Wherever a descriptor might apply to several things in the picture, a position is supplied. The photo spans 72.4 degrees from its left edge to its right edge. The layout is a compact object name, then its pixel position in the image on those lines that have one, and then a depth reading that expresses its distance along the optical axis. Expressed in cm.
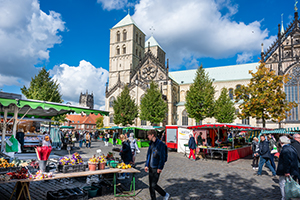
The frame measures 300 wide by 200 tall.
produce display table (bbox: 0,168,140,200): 480
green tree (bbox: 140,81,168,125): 3522
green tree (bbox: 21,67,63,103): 2870
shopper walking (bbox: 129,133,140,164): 1058
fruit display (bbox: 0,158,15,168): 558
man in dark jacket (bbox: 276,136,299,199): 509
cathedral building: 3819
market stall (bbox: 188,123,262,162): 1380
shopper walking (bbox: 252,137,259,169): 1095
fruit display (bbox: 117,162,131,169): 631
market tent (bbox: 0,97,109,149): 670
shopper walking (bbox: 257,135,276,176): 905
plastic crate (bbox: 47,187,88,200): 510
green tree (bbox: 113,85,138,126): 3803
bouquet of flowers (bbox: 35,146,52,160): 516
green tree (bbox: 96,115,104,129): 8642
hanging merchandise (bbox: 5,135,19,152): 851
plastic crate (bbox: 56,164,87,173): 548
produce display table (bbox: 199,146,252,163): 1355
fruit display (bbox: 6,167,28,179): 466
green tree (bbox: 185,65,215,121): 3046
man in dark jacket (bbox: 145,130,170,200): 516
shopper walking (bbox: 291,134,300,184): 580
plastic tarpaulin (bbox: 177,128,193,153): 1944
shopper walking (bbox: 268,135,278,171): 1223
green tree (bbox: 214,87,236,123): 3731
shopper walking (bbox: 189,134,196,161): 1417
